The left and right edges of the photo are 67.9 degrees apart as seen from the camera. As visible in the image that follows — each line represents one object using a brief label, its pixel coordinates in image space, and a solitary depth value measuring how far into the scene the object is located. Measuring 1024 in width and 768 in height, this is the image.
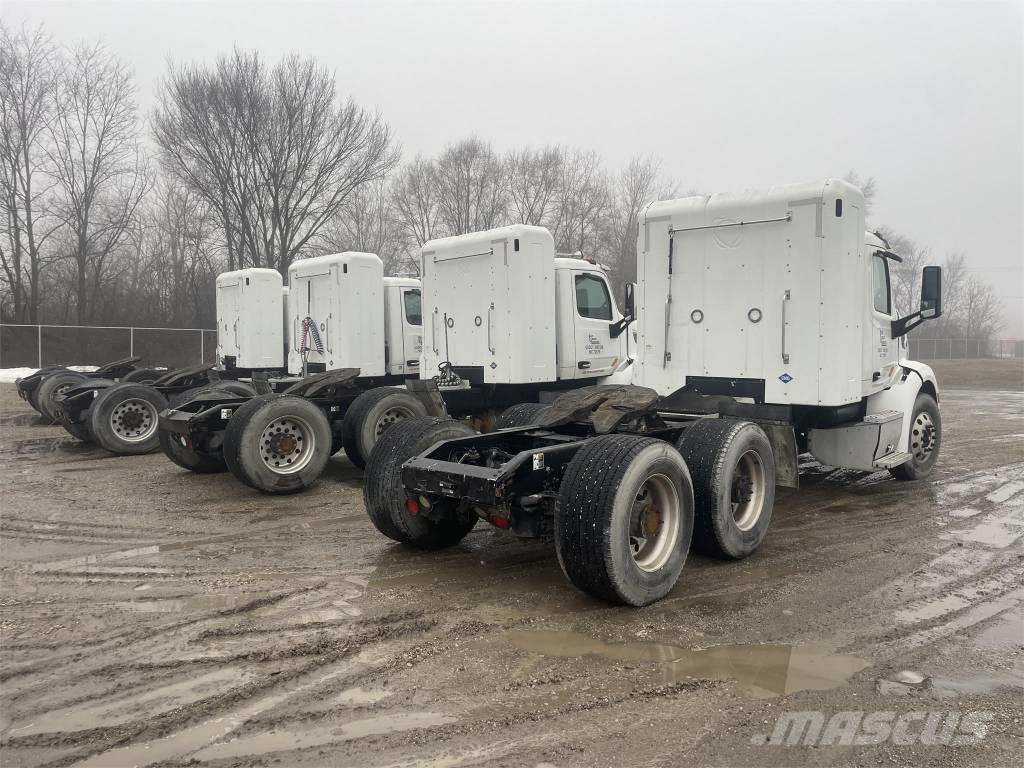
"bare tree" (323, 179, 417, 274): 39.72
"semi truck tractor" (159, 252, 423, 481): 8.54
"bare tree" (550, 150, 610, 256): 41.91
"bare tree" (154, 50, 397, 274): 30.30
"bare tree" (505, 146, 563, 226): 42.06
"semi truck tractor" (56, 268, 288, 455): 11.61
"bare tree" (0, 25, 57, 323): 28.41
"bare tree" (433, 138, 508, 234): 41.47
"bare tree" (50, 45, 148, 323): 30.03
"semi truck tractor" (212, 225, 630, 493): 8.87
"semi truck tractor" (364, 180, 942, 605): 4.87
